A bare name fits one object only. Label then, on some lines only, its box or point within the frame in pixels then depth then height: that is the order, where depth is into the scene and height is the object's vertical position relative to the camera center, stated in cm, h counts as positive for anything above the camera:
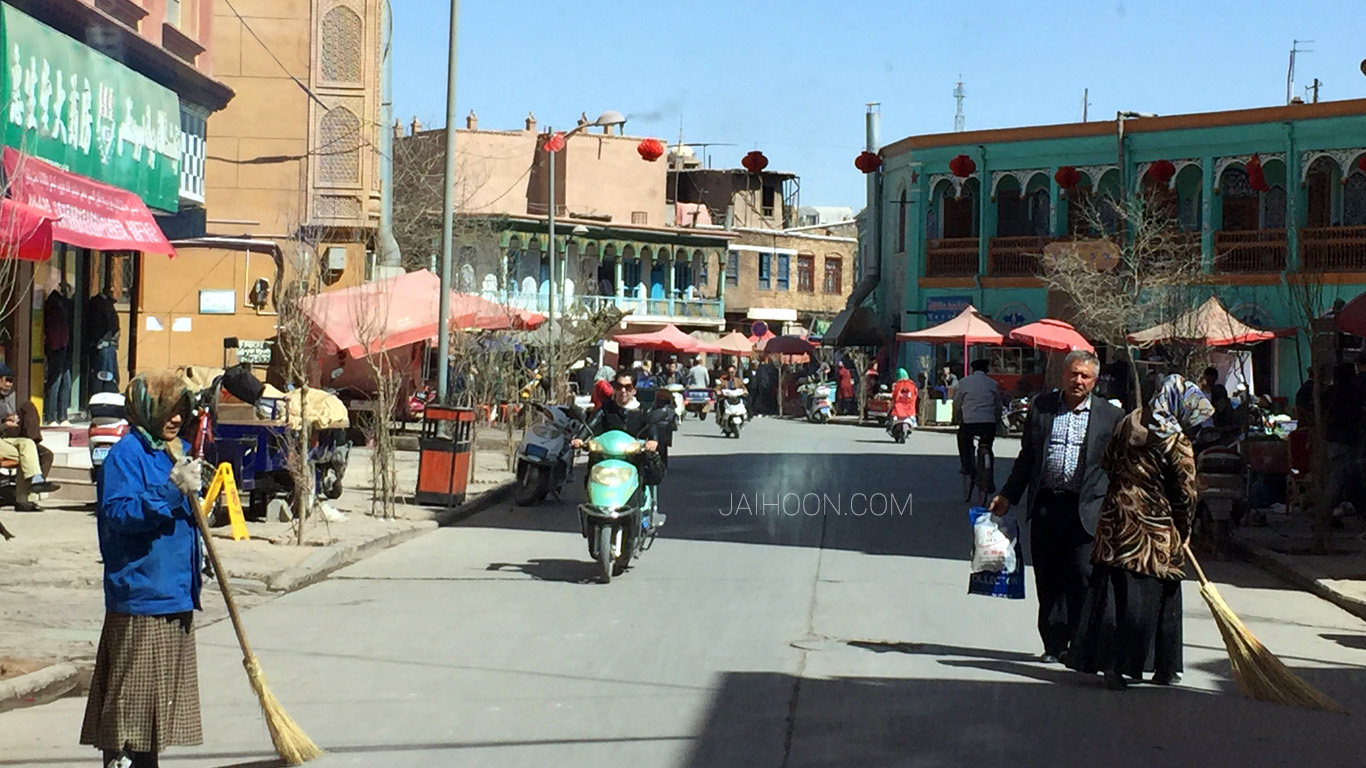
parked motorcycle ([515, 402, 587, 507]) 2066 -66
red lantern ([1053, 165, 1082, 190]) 4853 +629
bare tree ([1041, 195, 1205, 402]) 4153 +344
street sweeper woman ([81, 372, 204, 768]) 641 -74
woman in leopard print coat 913 -70
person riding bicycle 2186 -3
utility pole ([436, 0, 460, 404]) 2228 +196
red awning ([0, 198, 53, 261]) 1609 +139
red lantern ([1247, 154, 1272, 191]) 4488 +601
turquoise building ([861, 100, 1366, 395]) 4512 +588
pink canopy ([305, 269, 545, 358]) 2533 +117
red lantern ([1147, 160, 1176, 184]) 4697 +632
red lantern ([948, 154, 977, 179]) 5062 +680
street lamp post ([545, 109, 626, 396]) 3450 +162
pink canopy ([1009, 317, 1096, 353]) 3994 +163
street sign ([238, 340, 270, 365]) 2694 +55
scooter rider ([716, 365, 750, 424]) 4047 +43
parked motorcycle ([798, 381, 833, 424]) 5112 -5
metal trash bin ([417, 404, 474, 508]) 1980 -78
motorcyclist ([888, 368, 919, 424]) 3778 +13
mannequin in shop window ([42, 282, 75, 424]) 2308 +42
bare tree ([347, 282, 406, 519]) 1795 -32
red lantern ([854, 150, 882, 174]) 4216 +574
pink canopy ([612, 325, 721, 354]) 5997 +195
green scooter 1352 -82
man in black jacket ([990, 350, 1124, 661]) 958 -43
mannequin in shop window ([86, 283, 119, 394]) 2466 +70
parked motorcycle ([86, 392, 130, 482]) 1706 -38
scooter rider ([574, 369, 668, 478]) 1458 -14
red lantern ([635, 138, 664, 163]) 3393 +474
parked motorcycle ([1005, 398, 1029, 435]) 3978 +7
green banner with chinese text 1889 +322
